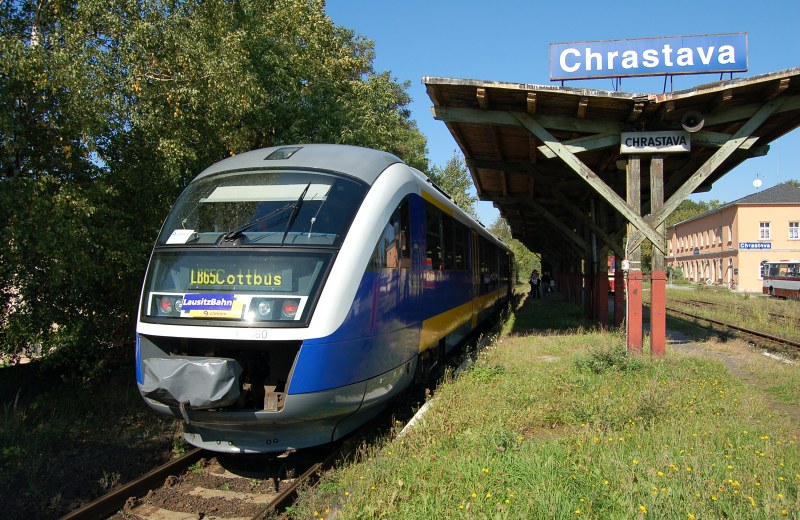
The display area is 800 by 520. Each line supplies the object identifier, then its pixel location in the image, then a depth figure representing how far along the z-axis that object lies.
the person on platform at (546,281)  41.59
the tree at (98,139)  6.77
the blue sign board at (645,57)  10.95
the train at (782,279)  34.25
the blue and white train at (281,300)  4.96
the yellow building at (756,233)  48.66
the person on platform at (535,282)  34.34
